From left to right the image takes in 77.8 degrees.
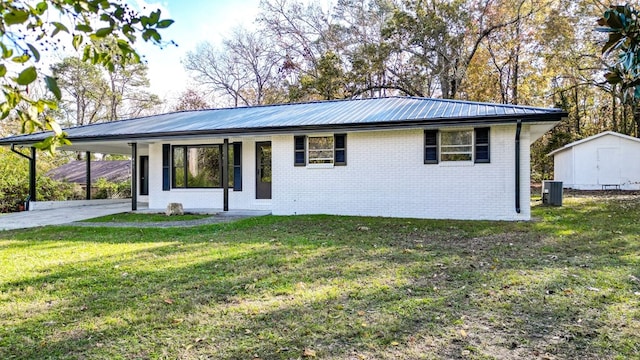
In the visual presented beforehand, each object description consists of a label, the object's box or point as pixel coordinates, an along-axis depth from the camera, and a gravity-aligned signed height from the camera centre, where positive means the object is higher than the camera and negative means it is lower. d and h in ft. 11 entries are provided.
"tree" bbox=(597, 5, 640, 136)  5.93 +2.17
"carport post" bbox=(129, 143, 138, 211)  42.32 +0.57
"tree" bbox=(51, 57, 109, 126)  97.25 +23.31
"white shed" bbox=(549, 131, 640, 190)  67.36 +2.84
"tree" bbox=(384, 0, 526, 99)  70.90 +26.91
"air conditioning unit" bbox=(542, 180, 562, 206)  44.27 -1.62
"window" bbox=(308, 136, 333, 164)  37.78 +3.02
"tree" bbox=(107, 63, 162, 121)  107.55 +23.47
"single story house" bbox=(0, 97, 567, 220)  32.81 +2.27
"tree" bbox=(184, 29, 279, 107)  91.78 +27.49
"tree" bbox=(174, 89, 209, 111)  98.78 +20.24
